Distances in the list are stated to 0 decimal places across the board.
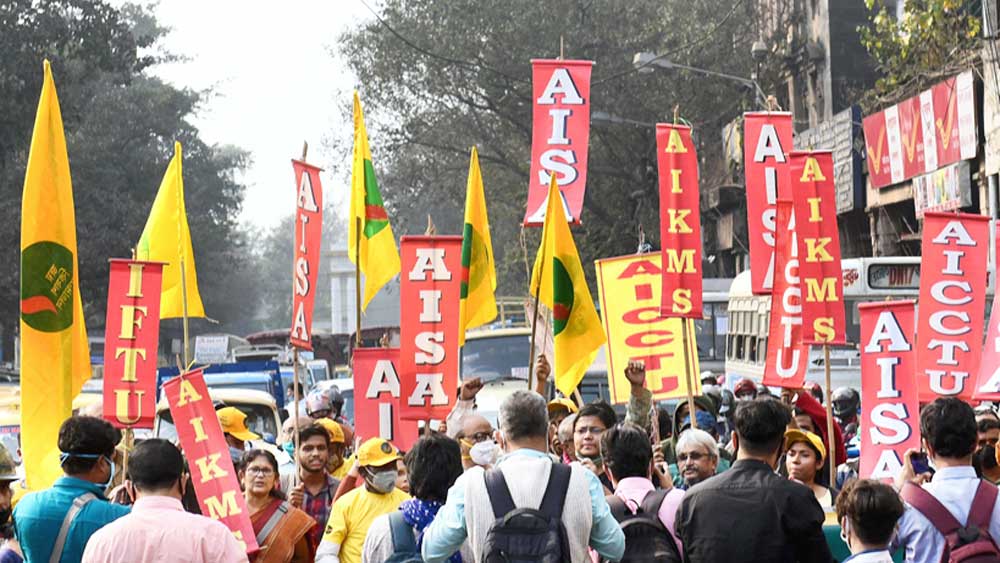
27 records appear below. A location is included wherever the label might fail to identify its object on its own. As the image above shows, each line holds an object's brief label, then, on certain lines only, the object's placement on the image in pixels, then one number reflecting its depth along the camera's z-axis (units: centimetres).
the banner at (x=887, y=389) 1351
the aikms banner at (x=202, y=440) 1224
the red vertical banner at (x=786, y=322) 1727
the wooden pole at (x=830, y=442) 1408
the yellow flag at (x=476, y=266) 1911
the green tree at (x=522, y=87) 6630
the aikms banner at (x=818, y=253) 1633
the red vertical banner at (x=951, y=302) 1552
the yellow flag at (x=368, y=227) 1845
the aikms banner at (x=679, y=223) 1793
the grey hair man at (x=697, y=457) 1170
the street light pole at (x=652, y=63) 5518
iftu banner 1530
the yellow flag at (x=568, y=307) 1719
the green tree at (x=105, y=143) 5400
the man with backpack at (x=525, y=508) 921
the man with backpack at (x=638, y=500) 1006
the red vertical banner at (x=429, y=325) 1560
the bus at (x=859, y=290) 3091
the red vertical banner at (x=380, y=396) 1591
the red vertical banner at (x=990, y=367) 1499
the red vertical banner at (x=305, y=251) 1696
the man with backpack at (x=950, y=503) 962
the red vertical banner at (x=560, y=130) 2004
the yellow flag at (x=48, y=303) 1324
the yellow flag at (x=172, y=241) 1865
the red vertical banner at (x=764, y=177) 1919
